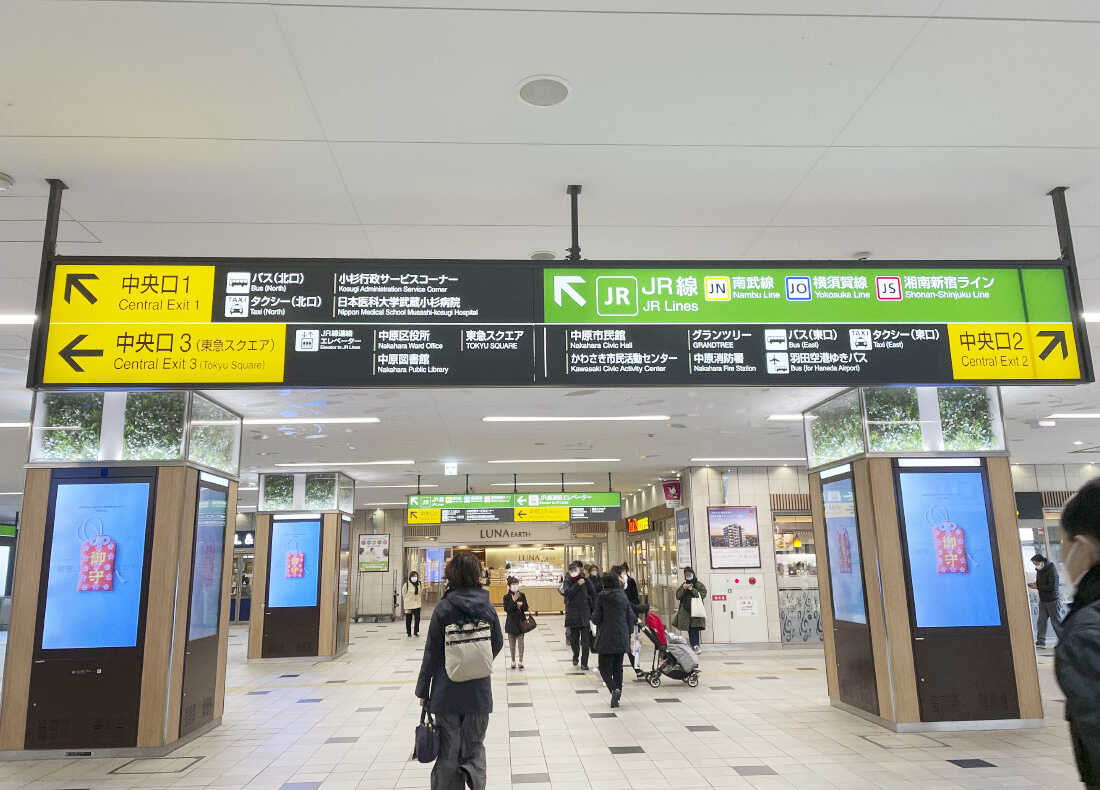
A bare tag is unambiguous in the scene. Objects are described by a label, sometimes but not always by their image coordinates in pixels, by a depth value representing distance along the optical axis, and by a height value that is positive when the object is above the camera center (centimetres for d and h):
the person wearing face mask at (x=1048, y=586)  1083 -54
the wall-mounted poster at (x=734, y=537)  1385 +30
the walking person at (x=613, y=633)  764 -77
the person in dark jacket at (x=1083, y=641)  134 -17
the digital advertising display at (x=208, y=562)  659 +1
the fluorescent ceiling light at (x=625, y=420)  962 +171
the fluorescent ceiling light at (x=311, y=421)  938 +171
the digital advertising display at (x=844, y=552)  686 -1
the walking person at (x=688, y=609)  1170 -84
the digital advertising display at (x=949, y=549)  643 +0
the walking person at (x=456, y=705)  364 -70
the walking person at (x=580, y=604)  1046 -66
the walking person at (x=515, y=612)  1050 -76
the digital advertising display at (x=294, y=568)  1254 -12
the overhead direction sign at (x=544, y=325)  359 +112
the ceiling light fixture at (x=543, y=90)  311 +191
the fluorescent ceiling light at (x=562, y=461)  1369 +170
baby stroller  883 -120
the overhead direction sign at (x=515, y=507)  1580 +103
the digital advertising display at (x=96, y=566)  603 -1
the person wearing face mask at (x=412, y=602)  1509 -85
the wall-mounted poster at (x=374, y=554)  2173 +17
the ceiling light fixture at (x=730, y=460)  1365 +165
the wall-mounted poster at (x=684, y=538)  1434 +31
